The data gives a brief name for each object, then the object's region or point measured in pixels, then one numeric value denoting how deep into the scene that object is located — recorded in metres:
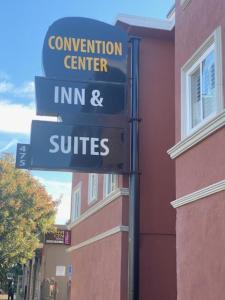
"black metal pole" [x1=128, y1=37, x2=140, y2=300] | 9.18
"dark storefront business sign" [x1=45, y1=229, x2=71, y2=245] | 31.80
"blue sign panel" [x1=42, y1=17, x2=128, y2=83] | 10.18
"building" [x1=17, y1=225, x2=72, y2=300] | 31.30
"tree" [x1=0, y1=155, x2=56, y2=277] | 29.34
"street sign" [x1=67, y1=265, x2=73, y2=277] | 19.13
